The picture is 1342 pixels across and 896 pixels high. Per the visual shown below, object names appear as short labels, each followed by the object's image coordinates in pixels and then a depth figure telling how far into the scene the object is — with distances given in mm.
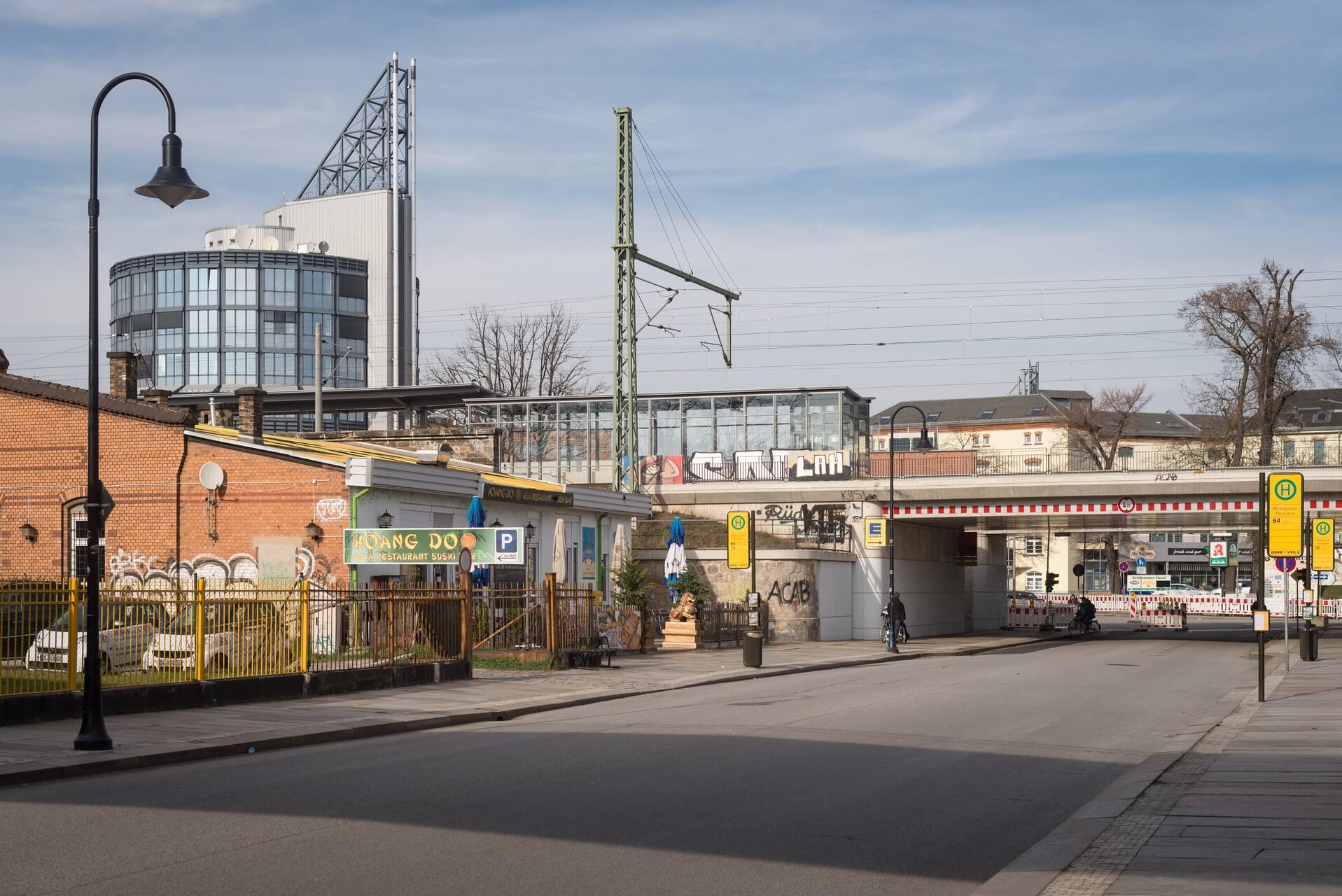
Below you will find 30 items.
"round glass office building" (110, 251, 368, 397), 117562
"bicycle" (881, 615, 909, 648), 43653
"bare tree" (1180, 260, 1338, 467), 61344
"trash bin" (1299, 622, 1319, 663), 33844
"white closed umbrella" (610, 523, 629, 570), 38500
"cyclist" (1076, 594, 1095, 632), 56031
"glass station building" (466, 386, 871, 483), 58469
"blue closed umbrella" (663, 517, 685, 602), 39688
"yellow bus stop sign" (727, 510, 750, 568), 40531
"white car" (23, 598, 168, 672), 18297
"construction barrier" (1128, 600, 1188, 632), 63906
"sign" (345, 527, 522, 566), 26312
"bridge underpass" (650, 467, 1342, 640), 46625
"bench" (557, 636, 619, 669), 28531
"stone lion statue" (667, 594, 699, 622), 37844
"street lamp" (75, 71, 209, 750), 14562
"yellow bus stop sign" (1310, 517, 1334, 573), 40750
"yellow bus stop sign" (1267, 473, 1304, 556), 23438
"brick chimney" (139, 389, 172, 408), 38875
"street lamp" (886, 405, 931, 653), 40094
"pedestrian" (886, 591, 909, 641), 40969
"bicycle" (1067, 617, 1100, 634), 56897
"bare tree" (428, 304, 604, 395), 78625
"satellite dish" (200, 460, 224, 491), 30312
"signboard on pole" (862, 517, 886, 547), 48125
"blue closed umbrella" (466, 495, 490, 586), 31281
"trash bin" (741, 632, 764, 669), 30844
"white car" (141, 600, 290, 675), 18953
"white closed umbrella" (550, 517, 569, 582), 33906
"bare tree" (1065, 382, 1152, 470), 84562
